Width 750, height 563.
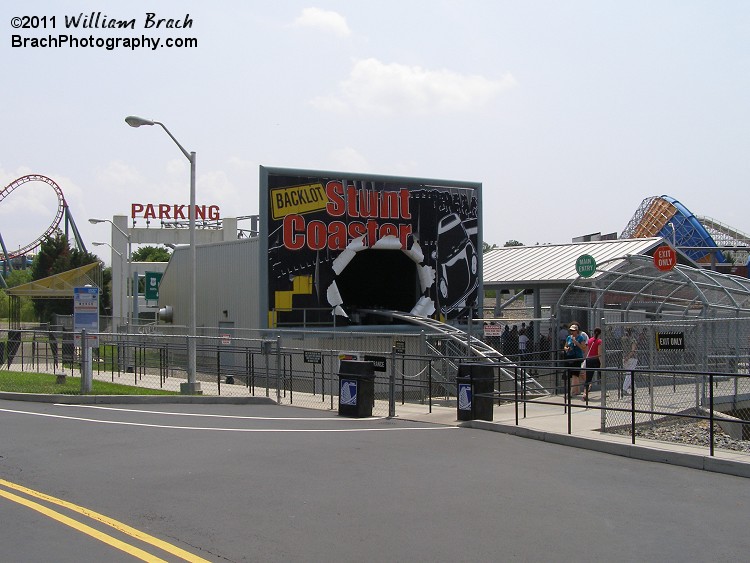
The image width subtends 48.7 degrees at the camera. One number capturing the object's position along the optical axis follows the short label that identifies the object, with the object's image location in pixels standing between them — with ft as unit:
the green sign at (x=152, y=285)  168.04
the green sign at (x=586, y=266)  81.30
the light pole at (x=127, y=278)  140.36
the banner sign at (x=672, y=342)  50.16
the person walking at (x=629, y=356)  53.47
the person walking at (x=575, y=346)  70.13
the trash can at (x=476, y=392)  52.60
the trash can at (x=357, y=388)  57.72
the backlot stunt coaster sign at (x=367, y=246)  105.81
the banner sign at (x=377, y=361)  60.16
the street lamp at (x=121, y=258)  150.41
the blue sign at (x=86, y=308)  83.71
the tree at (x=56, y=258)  276.41
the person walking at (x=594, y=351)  65.10
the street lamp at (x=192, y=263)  71.70
